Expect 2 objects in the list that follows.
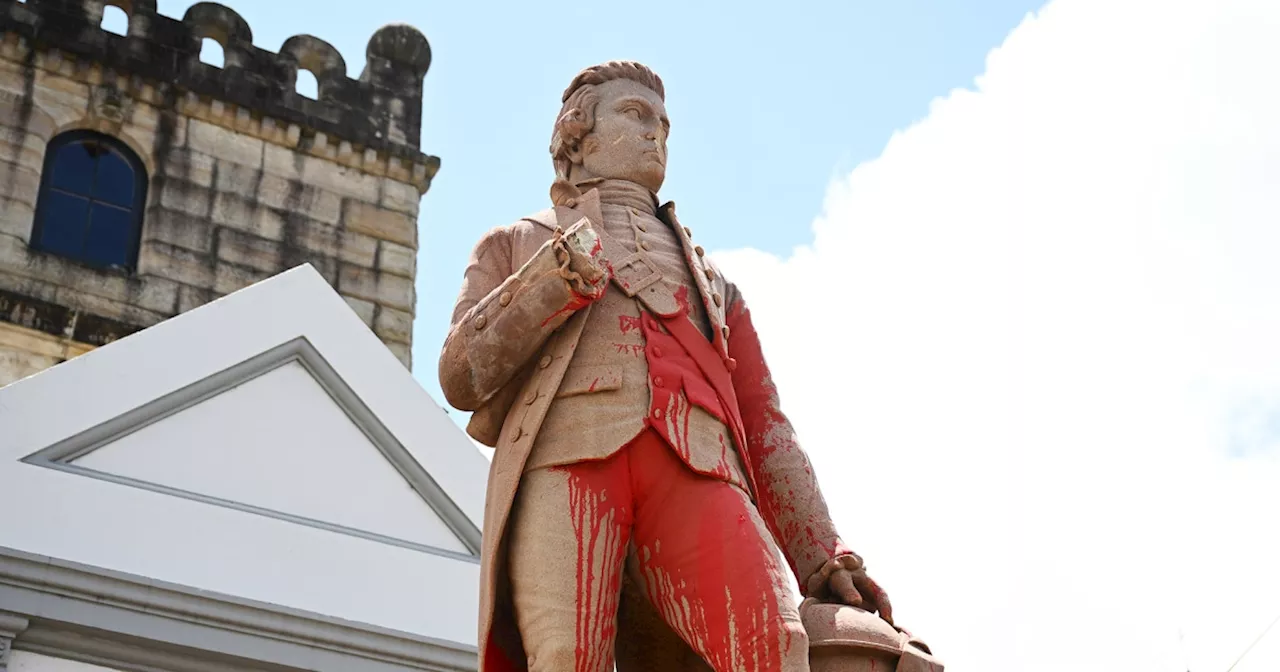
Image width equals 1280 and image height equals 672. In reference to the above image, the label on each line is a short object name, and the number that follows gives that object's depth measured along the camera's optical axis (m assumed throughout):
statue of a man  4.27
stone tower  16.19
